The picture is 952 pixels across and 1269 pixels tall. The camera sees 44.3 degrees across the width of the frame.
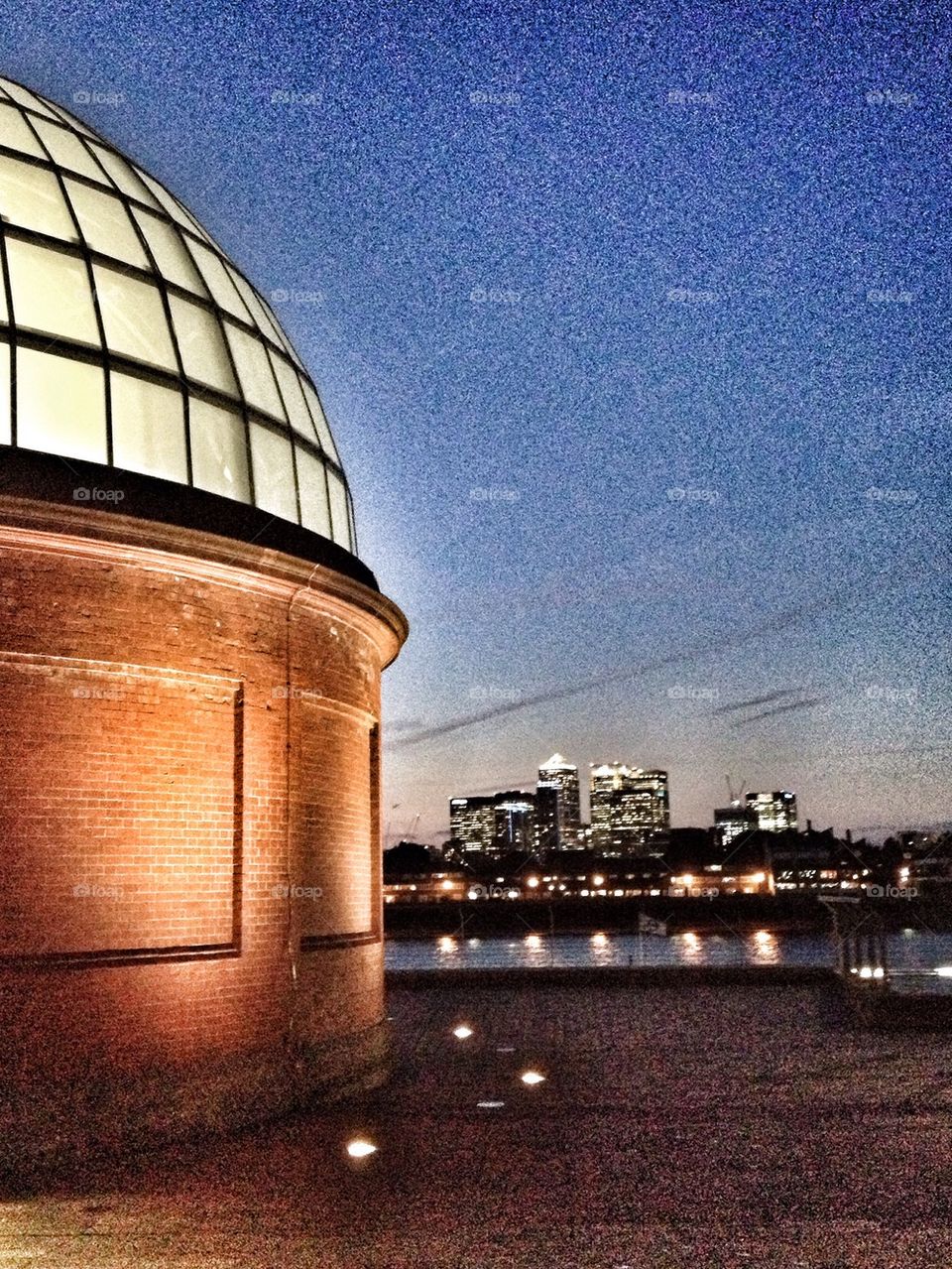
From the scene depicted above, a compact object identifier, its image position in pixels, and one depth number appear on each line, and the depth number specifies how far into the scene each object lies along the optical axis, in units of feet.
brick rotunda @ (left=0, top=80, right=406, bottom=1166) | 31.37
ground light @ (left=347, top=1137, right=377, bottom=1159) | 30.53
